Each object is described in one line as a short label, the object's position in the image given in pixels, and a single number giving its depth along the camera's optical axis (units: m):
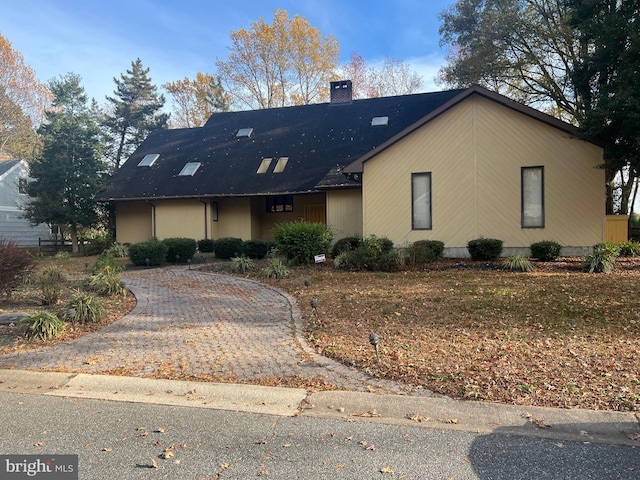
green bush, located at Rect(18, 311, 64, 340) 6.75
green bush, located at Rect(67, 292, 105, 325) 7.59
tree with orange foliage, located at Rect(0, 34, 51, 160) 33.47
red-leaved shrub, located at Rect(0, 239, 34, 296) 8.52
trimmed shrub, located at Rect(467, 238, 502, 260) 13.18
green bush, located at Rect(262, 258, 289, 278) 12.21
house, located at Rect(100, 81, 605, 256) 13.49
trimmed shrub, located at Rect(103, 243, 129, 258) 19.78
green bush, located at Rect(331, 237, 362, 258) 14.85
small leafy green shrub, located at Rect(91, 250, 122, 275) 11.12
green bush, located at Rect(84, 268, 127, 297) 9.86
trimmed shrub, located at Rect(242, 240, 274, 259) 16.52
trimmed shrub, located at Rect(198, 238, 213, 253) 19.64
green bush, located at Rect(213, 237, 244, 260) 16.67
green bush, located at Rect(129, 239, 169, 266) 15.16
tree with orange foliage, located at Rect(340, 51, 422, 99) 34.03
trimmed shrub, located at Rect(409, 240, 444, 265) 12.77
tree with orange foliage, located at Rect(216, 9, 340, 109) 32.25
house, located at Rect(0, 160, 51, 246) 31.48
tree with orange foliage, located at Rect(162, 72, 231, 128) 37.94
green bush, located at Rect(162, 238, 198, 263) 15.98
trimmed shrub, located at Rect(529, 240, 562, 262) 12.74
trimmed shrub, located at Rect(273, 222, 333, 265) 13.52
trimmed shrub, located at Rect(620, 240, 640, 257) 13.61
